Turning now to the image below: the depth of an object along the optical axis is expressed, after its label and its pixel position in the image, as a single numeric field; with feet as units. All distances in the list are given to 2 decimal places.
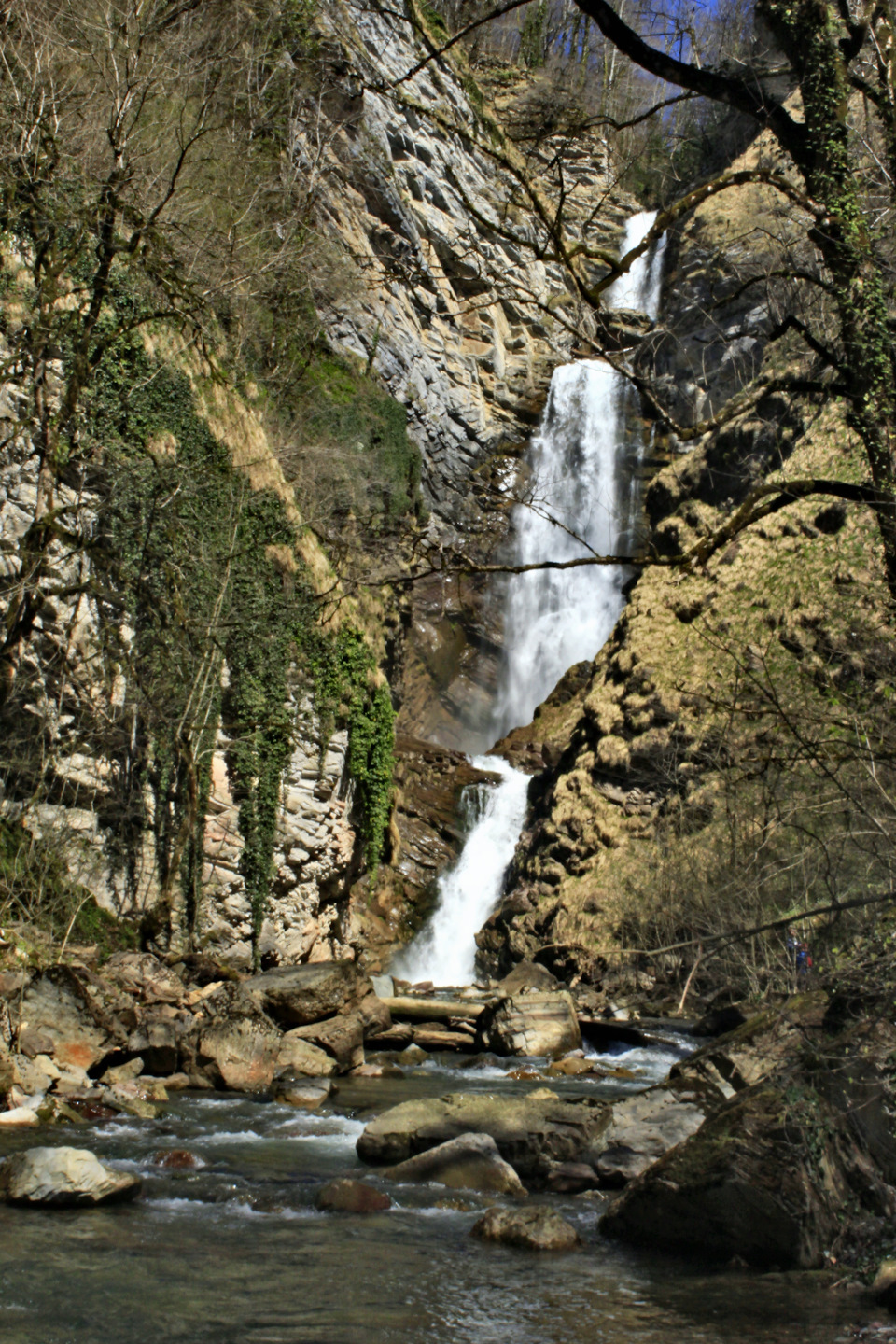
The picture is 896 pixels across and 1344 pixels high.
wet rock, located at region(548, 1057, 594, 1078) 37.09
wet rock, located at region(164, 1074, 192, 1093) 30.37
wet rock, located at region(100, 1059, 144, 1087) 28.63
